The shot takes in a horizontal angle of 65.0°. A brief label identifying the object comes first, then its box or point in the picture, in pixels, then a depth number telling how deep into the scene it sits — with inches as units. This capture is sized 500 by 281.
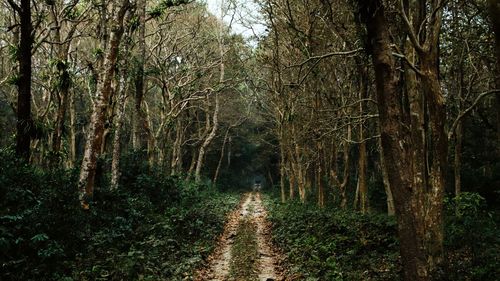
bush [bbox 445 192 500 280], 285.6
